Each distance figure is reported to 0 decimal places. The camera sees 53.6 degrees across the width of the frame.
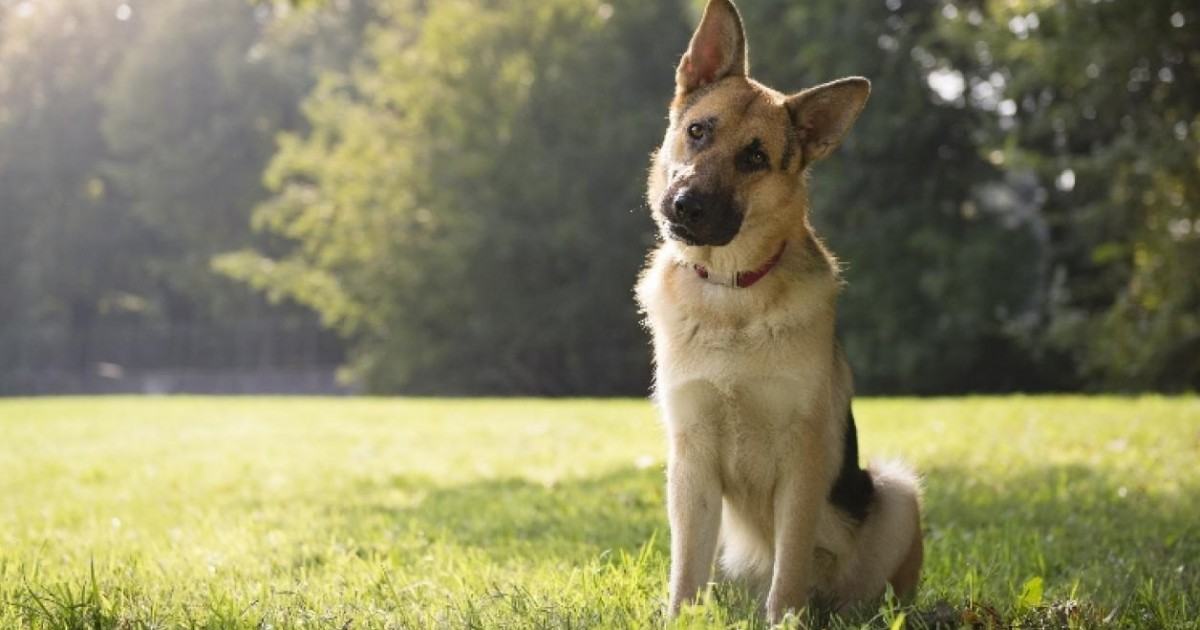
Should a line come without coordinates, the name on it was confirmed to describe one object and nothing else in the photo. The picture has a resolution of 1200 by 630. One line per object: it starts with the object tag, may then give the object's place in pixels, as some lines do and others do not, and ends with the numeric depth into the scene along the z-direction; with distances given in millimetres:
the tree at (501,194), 30625
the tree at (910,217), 25469
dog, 3844
